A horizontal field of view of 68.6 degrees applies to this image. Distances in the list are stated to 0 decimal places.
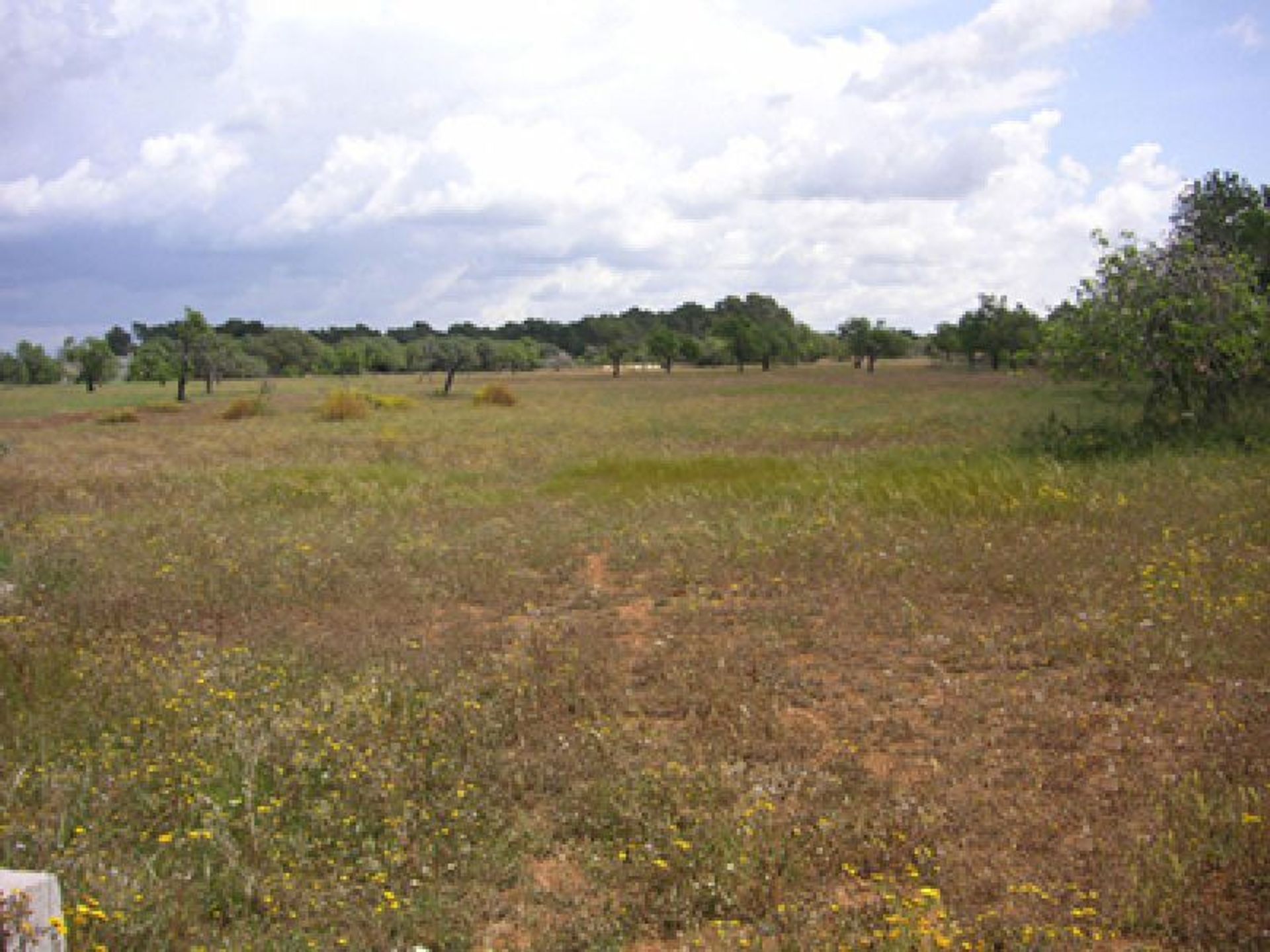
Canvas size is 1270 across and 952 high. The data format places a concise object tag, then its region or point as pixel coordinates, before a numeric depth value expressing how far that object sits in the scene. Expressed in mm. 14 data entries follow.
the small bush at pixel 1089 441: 18016
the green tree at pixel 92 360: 63562
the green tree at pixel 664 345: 99438
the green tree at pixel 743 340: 96312
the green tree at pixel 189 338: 55625
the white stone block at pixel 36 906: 3705
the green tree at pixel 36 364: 75688
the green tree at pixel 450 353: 70056
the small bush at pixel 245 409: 42281
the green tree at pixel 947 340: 87812
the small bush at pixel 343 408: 39906
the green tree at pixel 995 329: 73812
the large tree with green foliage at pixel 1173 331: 17469
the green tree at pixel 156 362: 63625
